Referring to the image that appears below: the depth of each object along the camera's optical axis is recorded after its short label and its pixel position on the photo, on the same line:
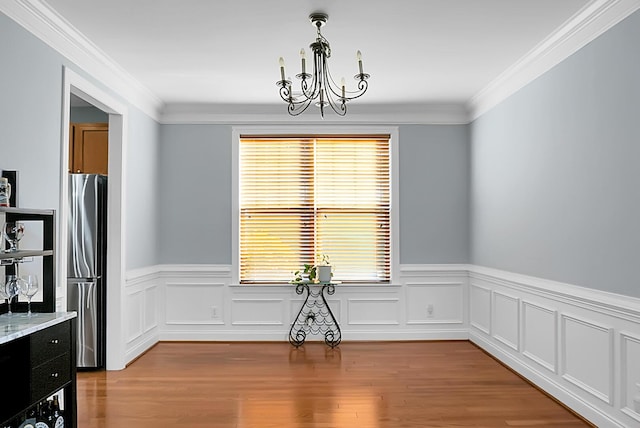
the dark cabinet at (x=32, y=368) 2.69
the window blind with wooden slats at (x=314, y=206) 6.39
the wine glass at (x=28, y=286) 2.98
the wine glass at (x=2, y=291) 2.98
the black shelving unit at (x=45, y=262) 3.11
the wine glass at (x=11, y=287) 2.95
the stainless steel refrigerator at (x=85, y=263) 4.91
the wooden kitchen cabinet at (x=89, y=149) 5.31
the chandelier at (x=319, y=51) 3.58
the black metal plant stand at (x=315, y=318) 6.20
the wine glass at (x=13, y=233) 3.09
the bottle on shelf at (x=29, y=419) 2.92
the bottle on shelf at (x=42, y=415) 3.00
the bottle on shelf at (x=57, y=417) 3.12
